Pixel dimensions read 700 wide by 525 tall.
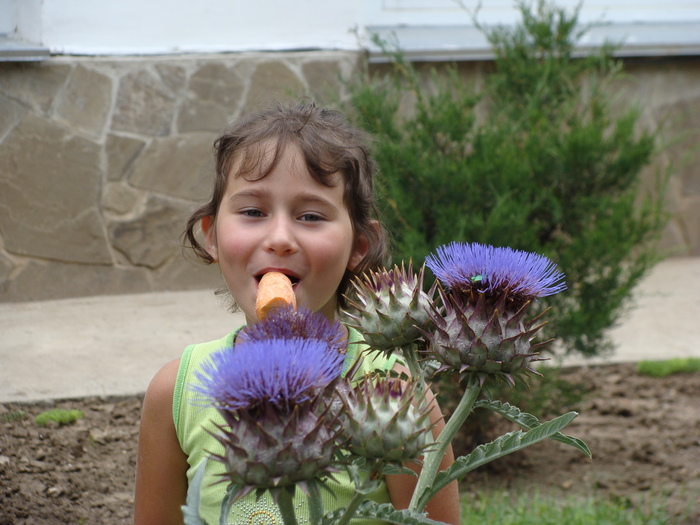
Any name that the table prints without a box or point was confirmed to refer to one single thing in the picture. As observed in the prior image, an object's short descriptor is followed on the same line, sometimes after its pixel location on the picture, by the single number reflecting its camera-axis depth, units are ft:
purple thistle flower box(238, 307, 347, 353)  4.13
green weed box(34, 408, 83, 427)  11.18
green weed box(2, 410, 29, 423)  11.09
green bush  11.41
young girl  6.30
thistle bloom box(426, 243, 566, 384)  4.57
